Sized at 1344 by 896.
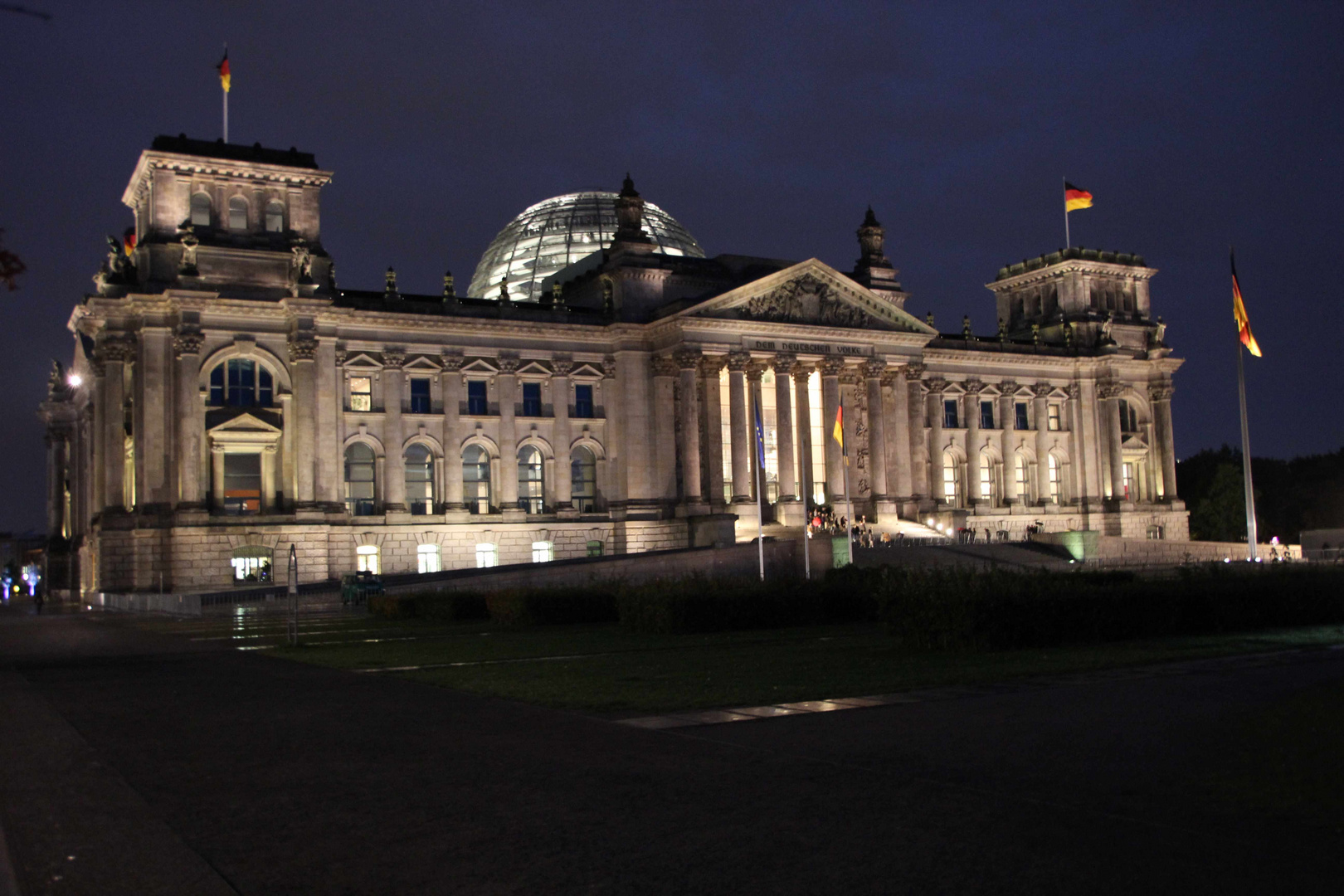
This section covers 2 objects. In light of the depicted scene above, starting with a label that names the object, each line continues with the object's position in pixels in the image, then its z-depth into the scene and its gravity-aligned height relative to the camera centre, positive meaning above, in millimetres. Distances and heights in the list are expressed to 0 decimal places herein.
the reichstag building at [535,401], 71312 +9076
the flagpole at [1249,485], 54750 +1205
